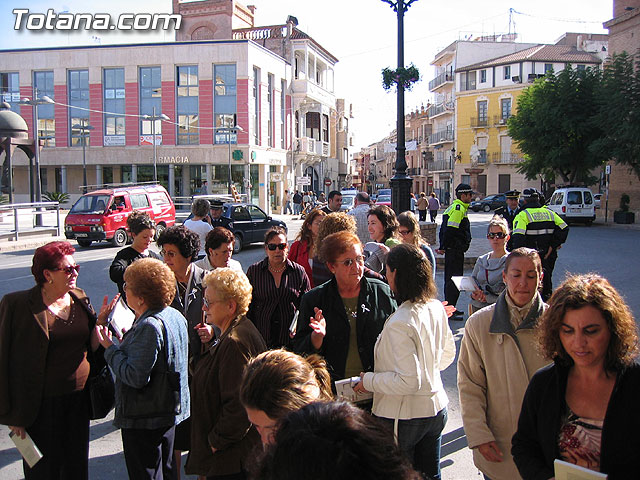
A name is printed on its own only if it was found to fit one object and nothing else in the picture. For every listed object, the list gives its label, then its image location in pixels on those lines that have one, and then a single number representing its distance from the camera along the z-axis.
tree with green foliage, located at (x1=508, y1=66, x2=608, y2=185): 33.91
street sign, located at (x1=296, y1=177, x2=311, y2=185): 38.78
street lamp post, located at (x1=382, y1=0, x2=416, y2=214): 11.23
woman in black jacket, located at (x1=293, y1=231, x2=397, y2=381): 3.31
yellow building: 59.31
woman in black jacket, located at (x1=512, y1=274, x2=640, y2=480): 2.20
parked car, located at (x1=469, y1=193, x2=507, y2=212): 47.47
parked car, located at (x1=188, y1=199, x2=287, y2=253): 18.17
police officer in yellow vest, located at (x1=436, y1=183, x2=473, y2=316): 8.13
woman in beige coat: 2.82
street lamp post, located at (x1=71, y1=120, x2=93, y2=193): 39.38
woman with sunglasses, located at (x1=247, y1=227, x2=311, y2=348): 4.35
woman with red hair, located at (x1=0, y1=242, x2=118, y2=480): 3.24
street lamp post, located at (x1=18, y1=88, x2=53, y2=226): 24.09
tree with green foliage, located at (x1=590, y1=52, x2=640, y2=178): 28.27
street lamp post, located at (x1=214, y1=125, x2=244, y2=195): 35.34
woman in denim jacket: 3.10
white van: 29.98
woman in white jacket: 2.85
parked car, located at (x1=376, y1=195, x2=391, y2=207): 39.38
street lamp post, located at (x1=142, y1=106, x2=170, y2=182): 30.10
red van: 19.38
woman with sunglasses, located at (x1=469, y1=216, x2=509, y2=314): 5.17
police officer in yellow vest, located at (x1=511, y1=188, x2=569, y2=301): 7.90
